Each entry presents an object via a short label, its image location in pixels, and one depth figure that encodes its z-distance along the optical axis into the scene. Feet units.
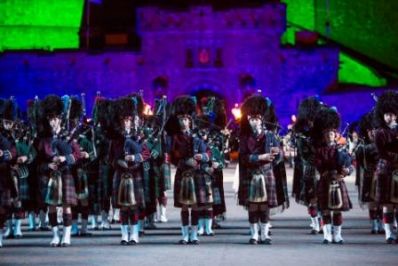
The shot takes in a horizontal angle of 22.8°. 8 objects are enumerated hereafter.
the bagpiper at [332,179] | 48.62
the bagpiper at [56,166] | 48.78
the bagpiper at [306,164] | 54.90
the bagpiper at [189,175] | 49.44
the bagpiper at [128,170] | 49.29
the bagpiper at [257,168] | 48.91
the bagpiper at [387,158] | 48.57
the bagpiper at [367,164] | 54.13
